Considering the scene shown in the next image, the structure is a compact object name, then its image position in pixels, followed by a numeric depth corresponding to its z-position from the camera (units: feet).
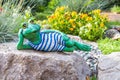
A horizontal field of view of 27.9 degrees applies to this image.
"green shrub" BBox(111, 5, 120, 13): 29.15
